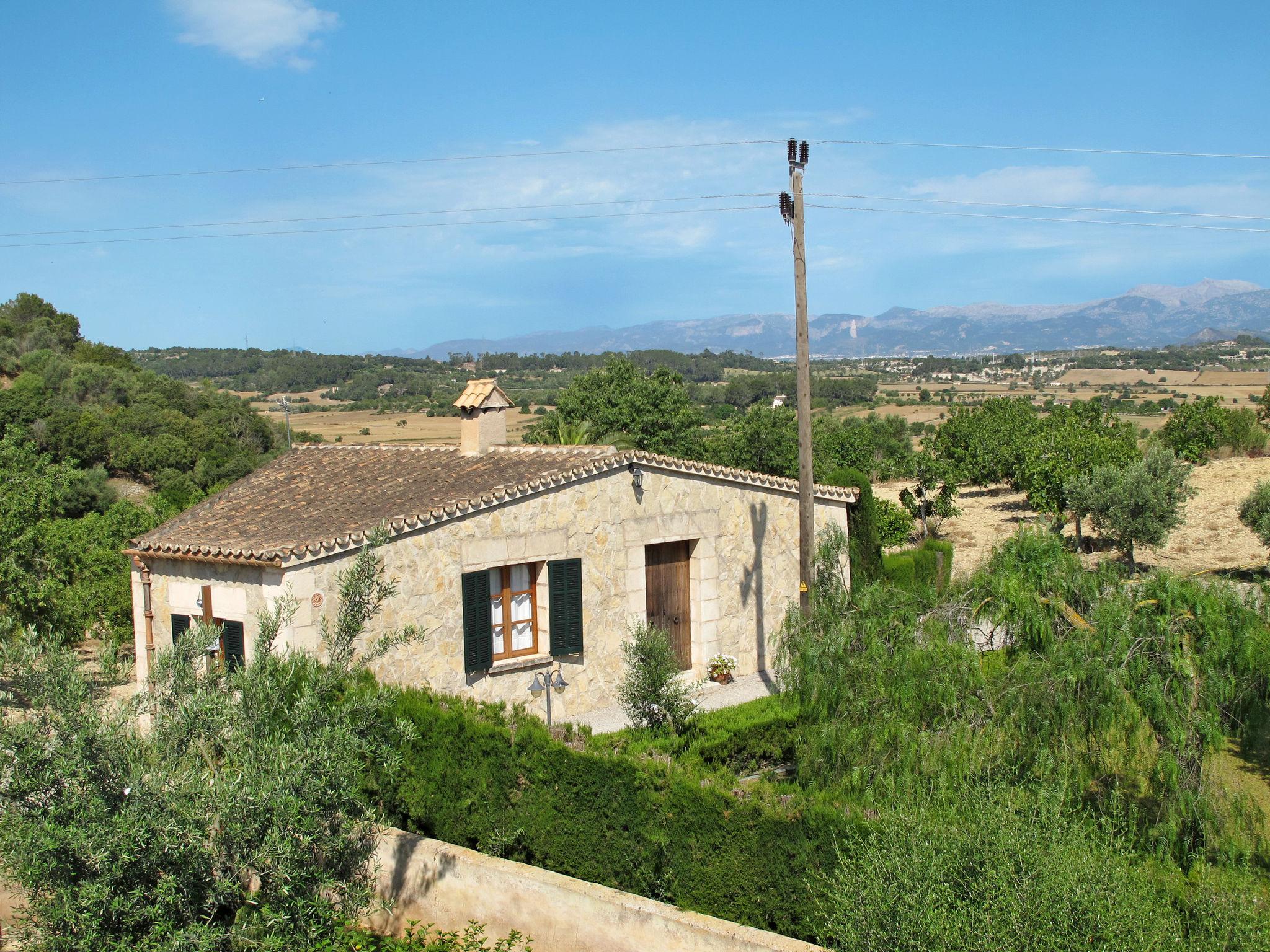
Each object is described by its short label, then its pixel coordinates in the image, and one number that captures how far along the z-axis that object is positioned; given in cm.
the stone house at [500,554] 1391
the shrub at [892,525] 2851
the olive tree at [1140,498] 2609
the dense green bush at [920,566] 2323
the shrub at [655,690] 1332
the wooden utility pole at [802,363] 1602
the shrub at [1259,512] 2519
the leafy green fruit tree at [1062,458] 2961
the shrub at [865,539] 2039
